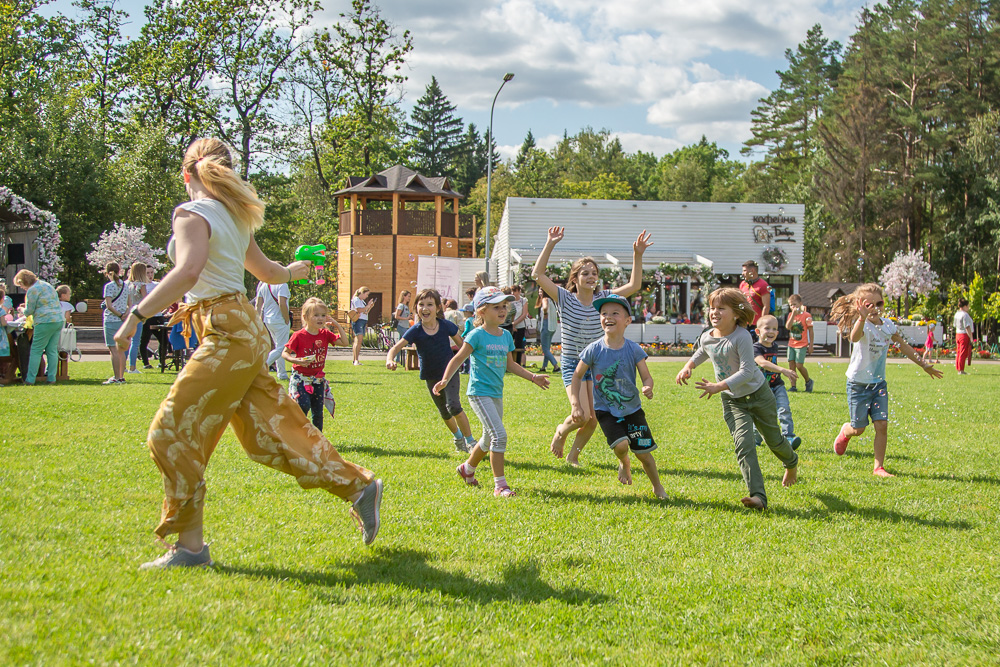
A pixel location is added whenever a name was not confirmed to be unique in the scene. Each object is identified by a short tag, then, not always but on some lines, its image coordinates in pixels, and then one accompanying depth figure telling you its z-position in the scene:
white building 34.03
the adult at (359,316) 19.95
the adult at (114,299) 14.67
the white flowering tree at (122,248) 36.38
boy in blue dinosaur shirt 5.97
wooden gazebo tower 38.31
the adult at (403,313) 19.58
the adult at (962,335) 20.91
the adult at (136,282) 14.59
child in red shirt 7.82
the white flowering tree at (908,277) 43.94
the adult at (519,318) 16.02
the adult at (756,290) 11.30
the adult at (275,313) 12.45
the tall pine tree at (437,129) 84.44
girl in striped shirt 7.13
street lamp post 31.02
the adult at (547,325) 17.62
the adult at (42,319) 13.11
